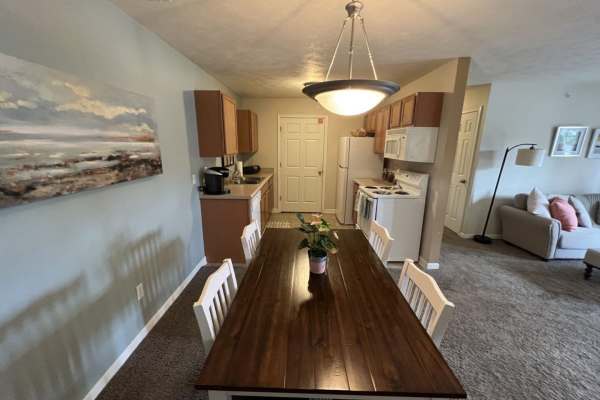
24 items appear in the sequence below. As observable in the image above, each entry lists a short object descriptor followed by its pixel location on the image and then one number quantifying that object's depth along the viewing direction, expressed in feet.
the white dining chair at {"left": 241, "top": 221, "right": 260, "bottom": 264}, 5.60
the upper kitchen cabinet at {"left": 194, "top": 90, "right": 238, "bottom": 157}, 9.09
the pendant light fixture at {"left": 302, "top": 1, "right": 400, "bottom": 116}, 3.85
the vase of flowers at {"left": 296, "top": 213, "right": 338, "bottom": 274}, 4.77
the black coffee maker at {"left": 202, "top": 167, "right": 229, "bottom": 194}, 9.69
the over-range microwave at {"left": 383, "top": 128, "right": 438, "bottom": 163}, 9.55
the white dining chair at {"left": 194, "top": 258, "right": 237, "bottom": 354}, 3.24
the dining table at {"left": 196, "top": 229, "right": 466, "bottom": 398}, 2.65
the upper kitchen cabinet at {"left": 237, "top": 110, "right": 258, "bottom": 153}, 14.06
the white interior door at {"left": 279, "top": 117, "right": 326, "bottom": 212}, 17.11
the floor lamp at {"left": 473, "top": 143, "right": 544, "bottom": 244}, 11.30
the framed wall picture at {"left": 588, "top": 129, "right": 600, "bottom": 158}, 12.46
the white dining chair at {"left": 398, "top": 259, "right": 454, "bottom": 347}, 3.37
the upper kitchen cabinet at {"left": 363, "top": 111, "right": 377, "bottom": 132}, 14.48
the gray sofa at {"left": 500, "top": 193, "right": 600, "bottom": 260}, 10.57
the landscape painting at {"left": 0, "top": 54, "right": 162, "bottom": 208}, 3.39
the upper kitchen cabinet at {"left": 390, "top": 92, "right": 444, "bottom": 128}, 9.17
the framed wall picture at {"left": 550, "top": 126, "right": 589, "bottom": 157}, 12.42
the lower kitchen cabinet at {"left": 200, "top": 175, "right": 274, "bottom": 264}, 9.68
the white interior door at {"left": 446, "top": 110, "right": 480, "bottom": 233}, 13.00
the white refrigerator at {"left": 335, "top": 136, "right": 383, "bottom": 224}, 14.47
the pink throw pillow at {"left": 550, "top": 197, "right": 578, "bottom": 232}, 10.79
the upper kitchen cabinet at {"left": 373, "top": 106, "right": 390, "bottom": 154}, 12.30
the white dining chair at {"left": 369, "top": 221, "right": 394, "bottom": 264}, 5.78
